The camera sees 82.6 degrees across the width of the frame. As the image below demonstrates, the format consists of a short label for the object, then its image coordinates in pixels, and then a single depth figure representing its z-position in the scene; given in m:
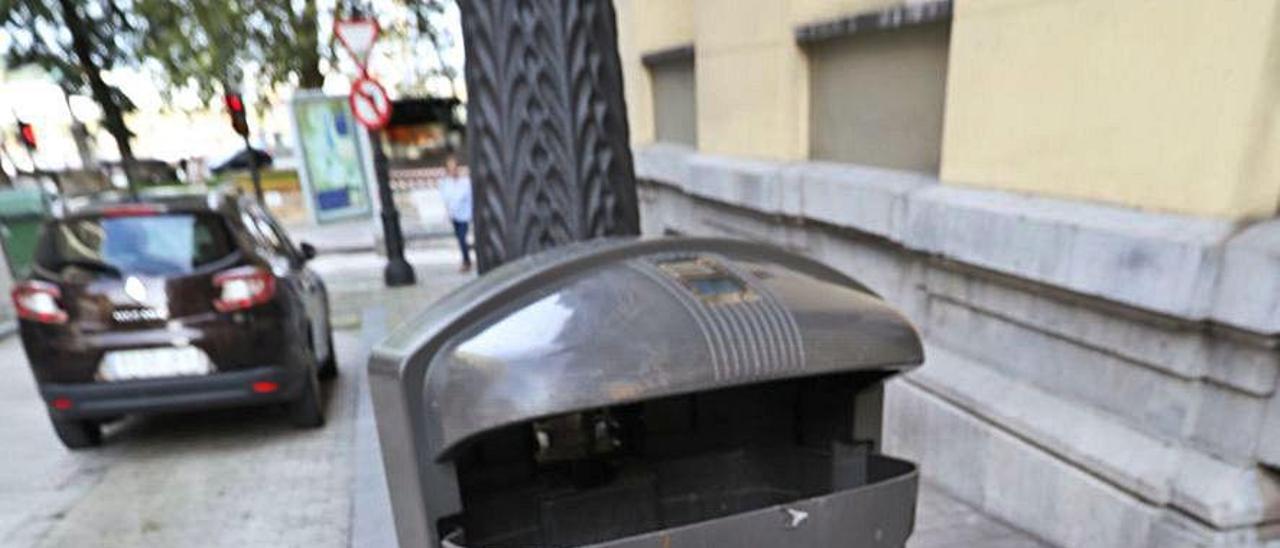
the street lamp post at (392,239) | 9.67
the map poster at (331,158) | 16.27
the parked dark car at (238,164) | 28.47
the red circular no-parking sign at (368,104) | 8.86
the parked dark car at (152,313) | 4.39
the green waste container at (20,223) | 9.31
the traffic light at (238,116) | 13.62
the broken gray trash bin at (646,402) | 1.18
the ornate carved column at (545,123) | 1.89
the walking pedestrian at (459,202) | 10.24
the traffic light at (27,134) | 16.39
